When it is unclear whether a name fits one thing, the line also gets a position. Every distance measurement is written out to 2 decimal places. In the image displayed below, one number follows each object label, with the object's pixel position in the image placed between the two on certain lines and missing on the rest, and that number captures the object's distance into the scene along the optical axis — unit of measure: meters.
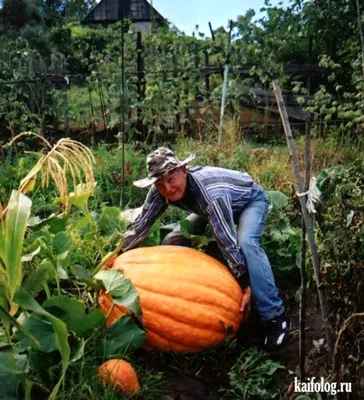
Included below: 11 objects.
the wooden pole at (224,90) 6.96
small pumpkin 2.52
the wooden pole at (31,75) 7.30
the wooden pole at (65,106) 7.34
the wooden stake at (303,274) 2.05
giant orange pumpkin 2.93
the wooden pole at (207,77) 8.20
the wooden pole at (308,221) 2.15
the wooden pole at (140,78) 7.48
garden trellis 7.07
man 3.08
